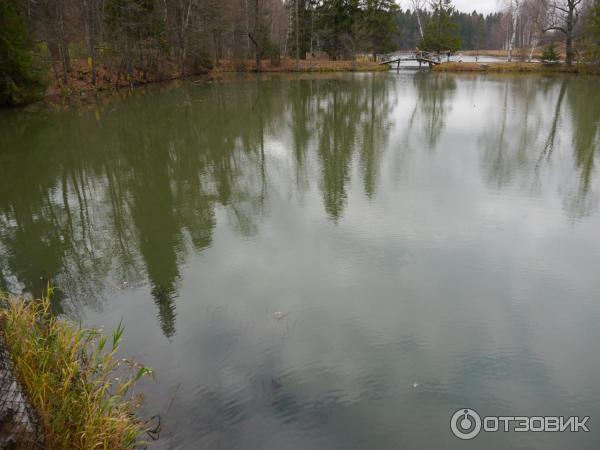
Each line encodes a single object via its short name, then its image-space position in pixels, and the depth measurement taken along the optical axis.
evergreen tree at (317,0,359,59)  40.44
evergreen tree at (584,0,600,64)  28.61
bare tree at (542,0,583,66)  32.34
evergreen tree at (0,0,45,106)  17.14
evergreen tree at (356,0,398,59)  40.91
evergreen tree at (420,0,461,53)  41.12
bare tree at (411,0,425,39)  46.06
